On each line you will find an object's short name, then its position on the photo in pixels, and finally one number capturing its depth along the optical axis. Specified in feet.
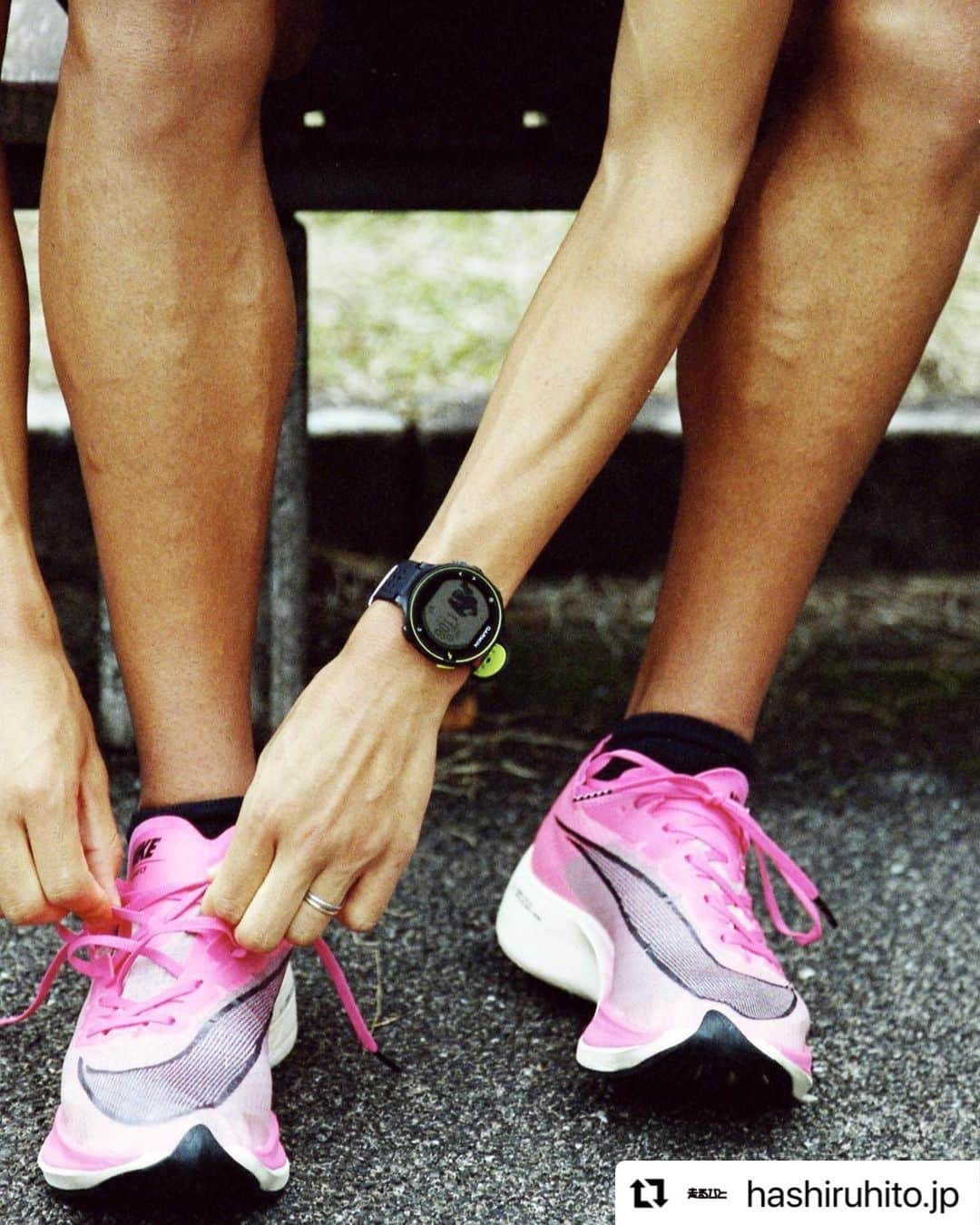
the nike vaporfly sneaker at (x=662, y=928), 4.22
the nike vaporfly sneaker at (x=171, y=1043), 4.01
